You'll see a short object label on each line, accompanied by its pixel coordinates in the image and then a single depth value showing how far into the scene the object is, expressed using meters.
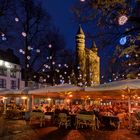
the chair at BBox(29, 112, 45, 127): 9.32
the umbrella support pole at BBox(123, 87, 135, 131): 7.44
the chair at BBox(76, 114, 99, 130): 8.23
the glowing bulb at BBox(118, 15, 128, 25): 4.65
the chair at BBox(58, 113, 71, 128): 8.79
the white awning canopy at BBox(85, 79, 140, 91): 7.25
